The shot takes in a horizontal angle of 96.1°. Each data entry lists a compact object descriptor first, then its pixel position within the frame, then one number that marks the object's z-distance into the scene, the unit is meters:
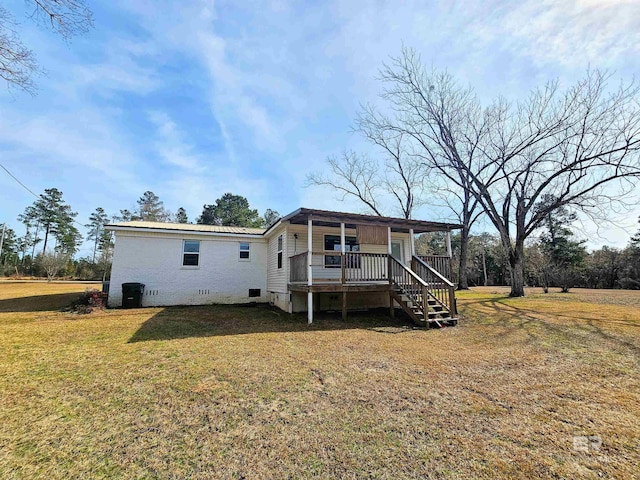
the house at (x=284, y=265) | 8.92
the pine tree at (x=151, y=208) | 41.09
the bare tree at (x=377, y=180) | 24.22
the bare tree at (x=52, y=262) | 28.11
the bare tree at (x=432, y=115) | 16.36
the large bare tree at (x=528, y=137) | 12.78
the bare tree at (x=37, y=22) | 5.42
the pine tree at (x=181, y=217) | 43.66
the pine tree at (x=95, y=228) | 45.00
